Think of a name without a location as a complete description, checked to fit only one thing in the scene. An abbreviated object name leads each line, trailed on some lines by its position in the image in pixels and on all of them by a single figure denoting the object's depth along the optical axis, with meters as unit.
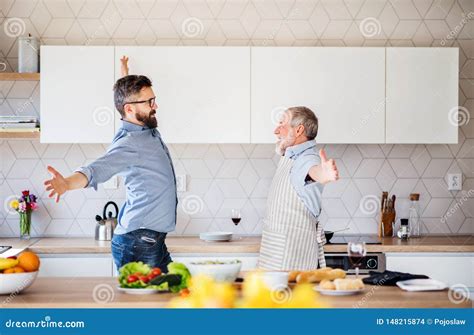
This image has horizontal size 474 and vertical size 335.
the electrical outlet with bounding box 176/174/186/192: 5.13
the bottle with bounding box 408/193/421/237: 5.10
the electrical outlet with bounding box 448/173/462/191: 5.22
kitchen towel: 2.89
